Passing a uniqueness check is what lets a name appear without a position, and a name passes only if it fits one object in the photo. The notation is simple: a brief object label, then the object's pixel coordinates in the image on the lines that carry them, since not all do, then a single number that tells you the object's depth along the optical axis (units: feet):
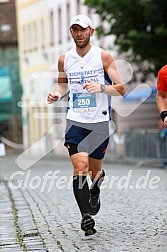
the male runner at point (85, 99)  33.25
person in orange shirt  33.16
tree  108.64
